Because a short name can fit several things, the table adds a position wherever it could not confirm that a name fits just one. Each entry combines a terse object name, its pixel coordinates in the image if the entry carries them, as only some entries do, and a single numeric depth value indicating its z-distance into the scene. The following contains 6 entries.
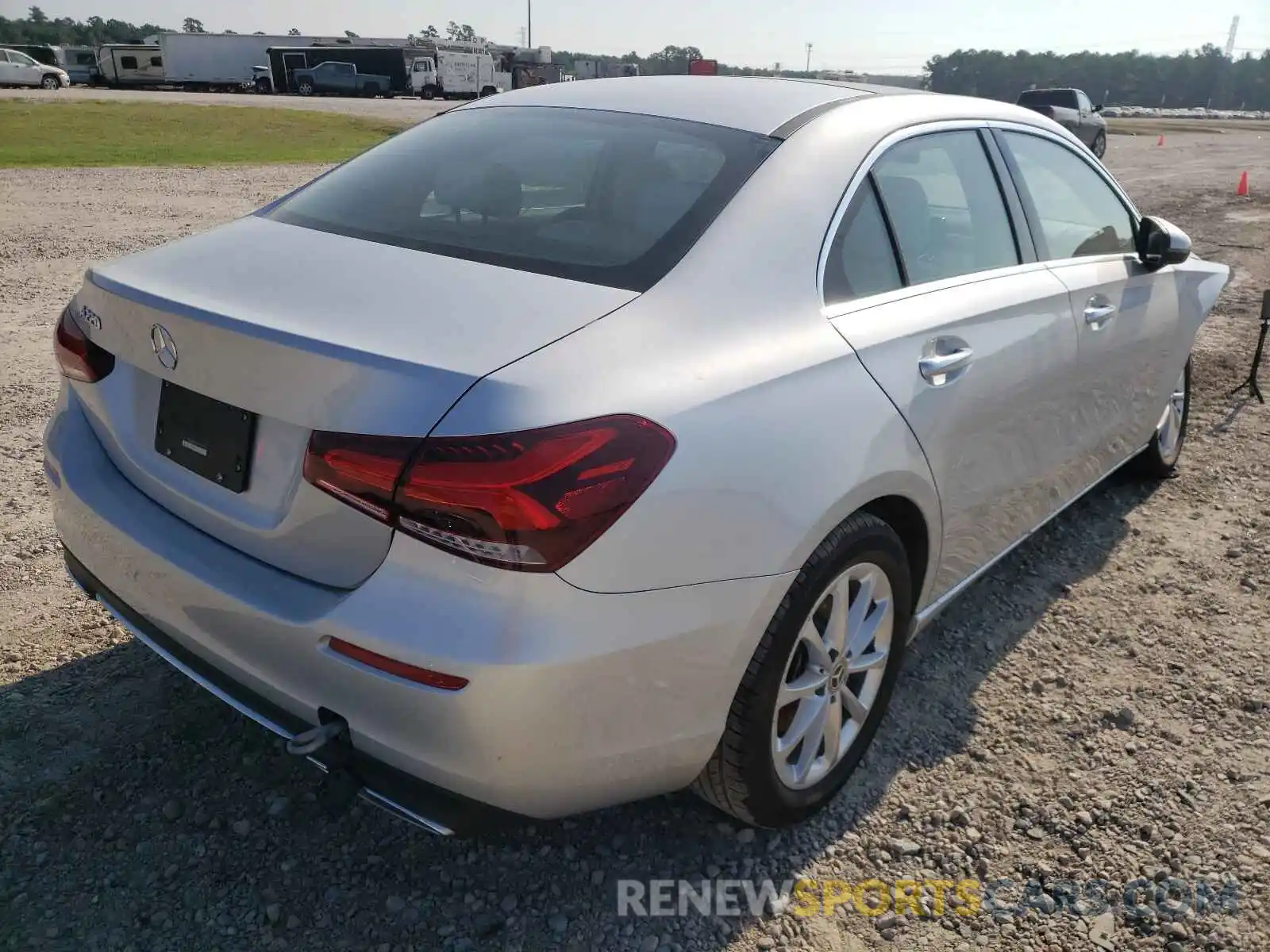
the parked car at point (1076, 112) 24.14
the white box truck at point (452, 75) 48.47
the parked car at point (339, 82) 48.47
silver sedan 1.73
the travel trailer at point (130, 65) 50.69
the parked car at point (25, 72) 40.62
